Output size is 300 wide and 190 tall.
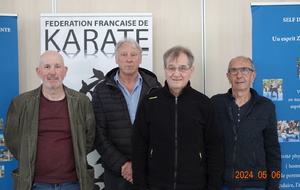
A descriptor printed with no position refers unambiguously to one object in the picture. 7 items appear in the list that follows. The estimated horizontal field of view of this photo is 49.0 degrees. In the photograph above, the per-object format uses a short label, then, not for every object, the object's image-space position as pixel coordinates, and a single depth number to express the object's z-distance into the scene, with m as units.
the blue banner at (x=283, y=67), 3.01
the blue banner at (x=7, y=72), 2.99
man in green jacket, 2.24
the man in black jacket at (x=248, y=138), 2.26
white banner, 3.01
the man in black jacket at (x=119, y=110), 2.44
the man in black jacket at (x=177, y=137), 1.97
